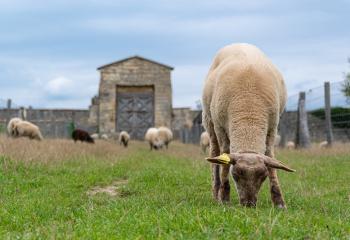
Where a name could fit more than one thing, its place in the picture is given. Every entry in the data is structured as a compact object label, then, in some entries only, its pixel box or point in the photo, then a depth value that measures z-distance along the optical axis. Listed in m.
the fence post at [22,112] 31.11
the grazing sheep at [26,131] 25.55
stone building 36.97
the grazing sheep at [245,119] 5.83
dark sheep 27.95
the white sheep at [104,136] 35.44
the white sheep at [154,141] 27.44
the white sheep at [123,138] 30.34
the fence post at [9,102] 26.27
